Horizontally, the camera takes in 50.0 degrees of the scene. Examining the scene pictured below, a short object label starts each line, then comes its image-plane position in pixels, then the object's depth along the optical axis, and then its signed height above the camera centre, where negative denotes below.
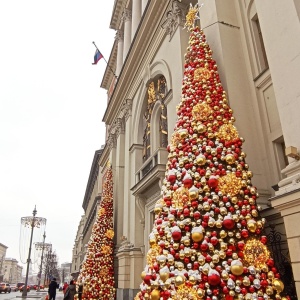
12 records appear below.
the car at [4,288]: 46.34 -0.01
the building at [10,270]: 133.88 +7.09
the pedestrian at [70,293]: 13.74 -0.27
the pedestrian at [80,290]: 14.30 -0.17
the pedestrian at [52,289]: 19.58 -0.13
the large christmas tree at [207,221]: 4.72 +0.93
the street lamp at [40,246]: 51.83 +6.25
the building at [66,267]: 112.78 +7.20
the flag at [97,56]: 21.48 +14.17
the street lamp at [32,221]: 34.15 +6.56
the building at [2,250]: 126.83 +14.25
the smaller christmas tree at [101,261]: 13.66 +1.02
